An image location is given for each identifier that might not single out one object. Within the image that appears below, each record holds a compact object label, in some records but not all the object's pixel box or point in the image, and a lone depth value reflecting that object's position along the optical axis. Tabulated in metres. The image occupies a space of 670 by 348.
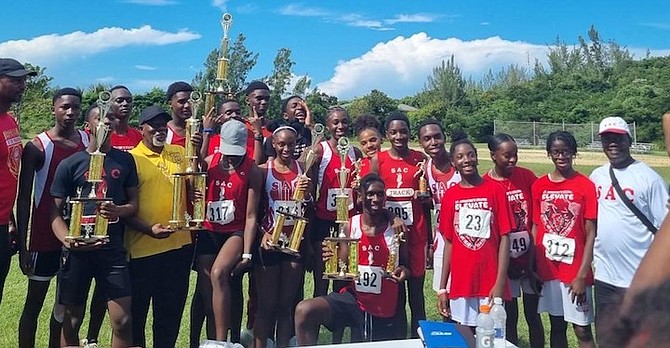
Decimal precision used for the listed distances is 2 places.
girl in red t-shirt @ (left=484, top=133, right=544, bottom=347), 4.84
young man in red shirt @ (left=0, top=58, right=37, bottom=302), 4.26
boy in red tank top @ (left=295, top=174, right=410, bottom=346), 4.69
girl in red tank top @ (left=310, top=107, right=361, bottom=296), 5.61
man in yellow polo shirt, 4.46
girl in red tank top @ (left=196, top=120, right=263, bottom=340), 4.67
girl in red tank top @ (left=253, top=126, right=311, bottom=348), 4.96
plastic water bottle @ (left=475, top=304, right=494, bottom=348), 2.86
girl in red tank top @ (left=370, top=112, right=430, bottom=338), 5.29
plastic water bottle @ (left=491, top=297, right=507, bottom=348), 3.01
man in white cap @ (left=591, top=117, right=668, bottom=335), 4.35
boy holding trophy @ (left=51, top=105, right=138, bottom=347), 3.95
